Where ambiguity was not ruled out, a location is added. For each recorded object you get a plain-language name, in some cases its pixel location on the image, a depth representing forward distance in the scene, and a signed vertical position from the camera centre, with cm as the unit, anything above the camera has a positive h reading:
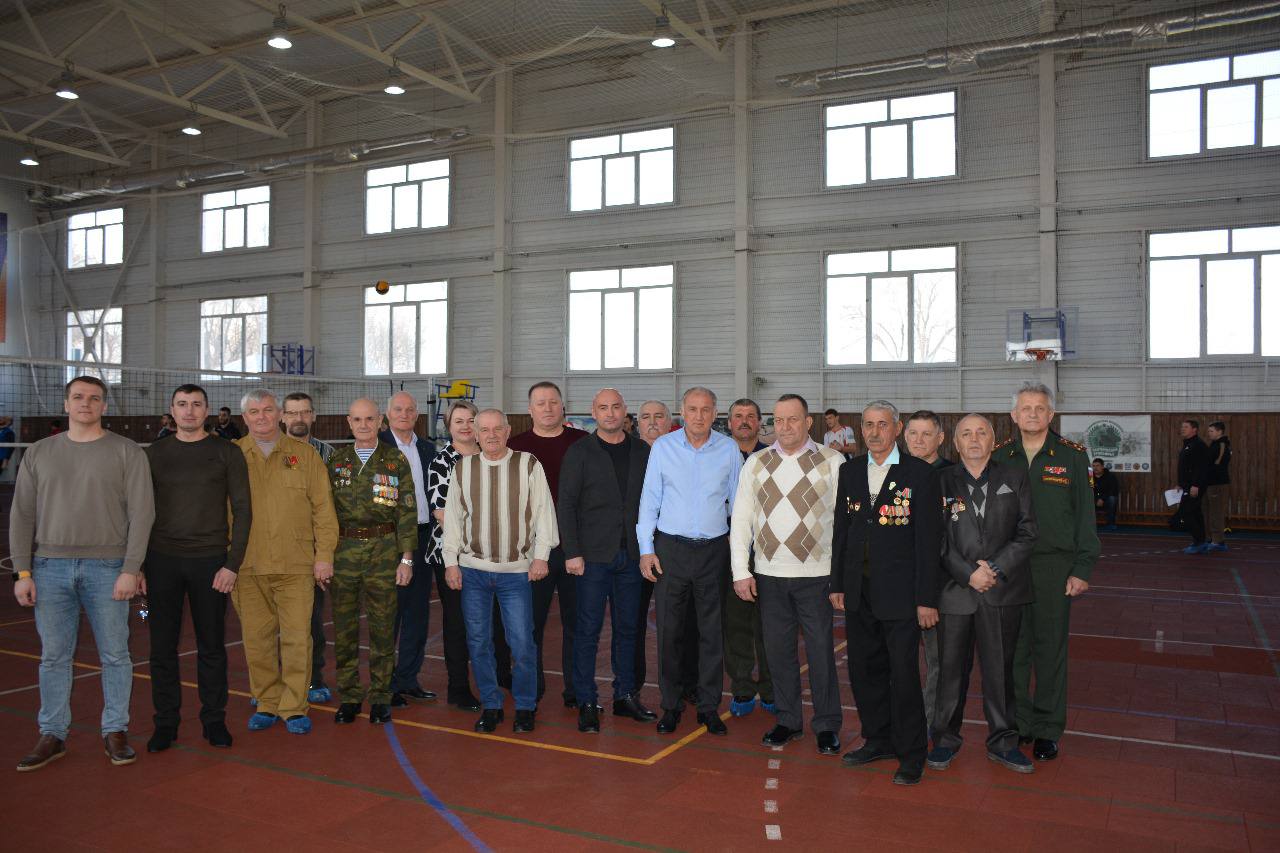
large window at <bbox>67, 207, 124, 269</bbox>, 2697 +495
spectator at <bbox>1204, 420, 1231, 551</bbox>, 1352 -85
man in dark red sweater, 611 -26
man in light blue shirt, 570 -62
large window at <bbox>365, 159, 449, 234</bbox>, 2222 +502
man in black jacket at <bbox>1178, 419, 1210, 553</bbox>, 1363 -68
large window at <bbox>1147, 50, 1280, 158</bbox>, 1606 +516
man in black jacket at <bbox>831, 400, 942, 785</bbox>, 491 -76
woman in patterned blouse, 625 -86
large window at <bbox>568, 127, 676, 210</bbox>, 2003 +508
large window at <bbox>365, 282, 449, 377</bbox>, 2220 +208
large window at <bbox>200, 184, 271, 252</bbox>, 2445 +497
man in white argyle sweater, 535 -69
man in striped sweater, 575 -70
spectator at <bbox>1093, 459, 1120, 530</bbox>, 1714 -111
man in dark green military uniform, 523 -68
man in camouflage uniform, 585 -72
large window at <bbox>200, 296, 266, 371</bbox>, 2439 +216
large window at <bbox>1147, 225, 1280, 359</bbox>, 1631 +217
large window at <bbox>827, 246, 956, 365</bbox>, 1806 +214
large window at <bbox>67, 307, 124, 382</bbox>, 2670 +227
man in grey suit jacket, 506 -77
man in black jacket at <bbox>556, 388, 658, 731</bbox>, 582 -66
